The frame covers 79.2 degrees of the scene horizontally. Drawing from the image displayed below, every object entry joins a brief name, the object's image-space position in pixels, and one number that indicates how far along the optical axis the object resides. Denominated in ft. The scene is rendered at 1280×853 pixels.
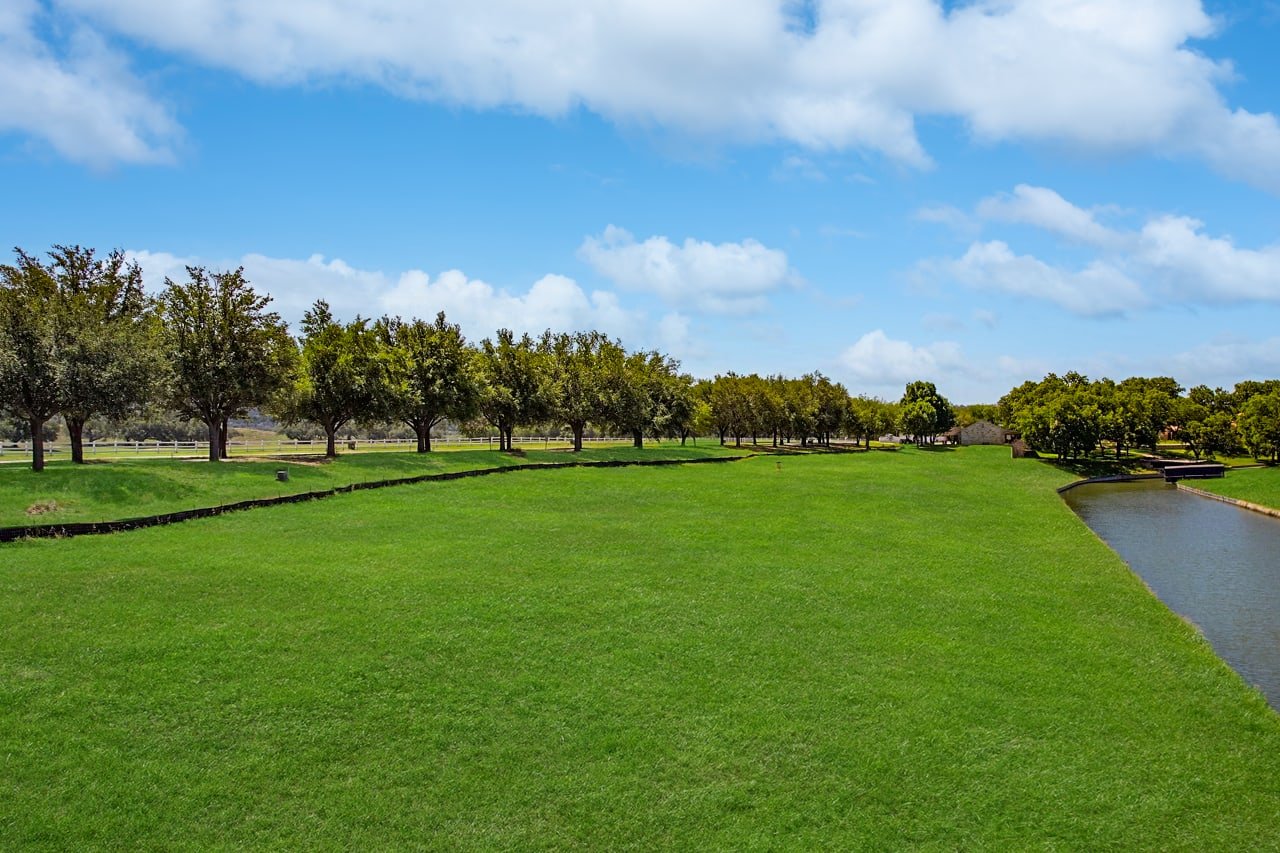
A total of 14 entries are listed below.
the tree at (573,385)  232.73
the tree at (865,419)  394.73
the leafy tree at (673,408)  270.05
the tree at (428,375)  187.93
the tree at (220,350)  145.28
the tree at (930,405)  425.28
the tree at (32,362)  109.50
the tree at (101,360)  113.39
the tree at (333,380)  169.89
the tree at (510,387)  214.63
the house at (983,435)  488.02
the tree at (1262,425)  275.80
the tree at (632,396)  251.80
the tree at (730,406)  352.08
